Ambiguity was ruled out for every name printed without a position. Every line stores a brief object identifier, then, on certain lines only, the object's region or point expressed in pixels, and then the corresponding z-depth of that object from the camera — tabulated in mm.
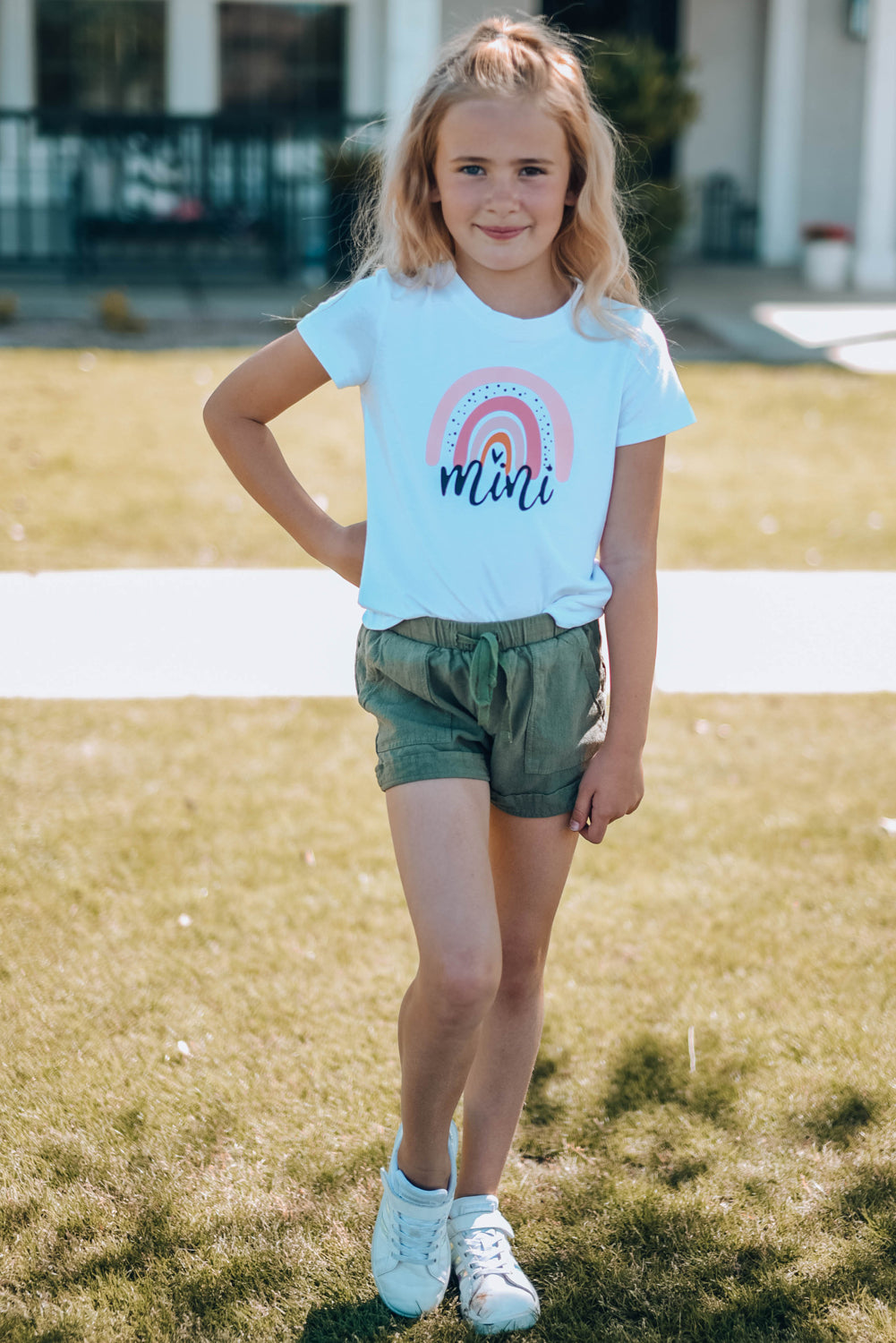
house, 12227
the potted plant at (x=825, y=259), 13367
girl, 2092
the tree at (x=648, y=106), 11430
